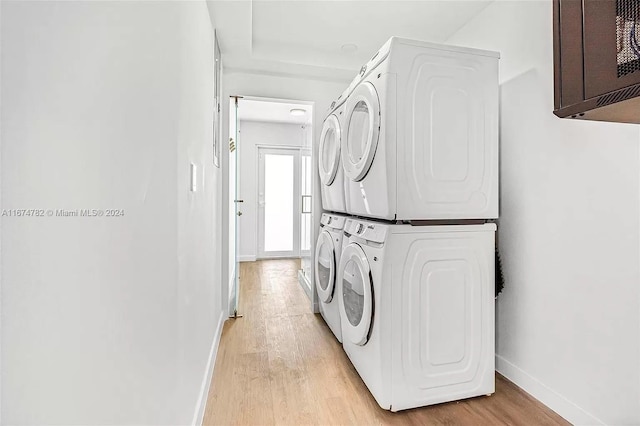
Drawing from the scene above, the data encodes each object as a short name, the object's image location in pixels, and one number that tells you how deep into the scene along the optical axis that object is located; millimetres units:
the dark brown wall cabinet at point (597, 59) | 792
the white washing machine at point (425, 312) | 1644
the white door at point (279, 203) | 5730
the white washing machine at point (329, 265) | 2373
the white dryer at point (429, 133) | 1637
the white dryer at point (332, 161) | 2372
